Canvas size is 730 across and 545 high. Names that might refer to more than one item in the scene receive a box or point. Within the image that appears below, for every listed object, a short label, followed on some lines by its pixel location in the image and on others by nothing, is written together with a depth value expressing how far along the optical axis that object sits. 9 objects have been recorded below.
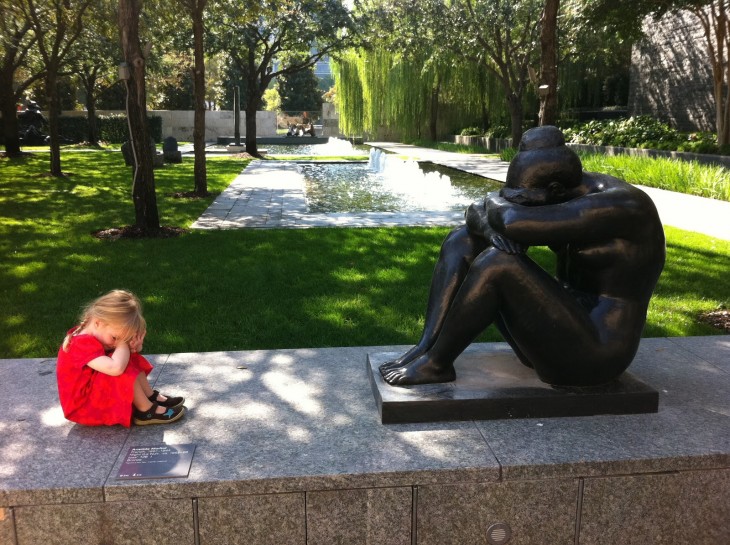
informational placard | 2.63
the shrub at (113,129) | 37.19
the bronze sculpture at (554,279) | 2.88
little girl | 2.92
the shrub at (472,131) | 36.25
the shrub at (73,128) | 36.90
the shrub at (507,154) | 24.20
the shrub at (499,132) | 31.19
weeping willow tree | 32.56
